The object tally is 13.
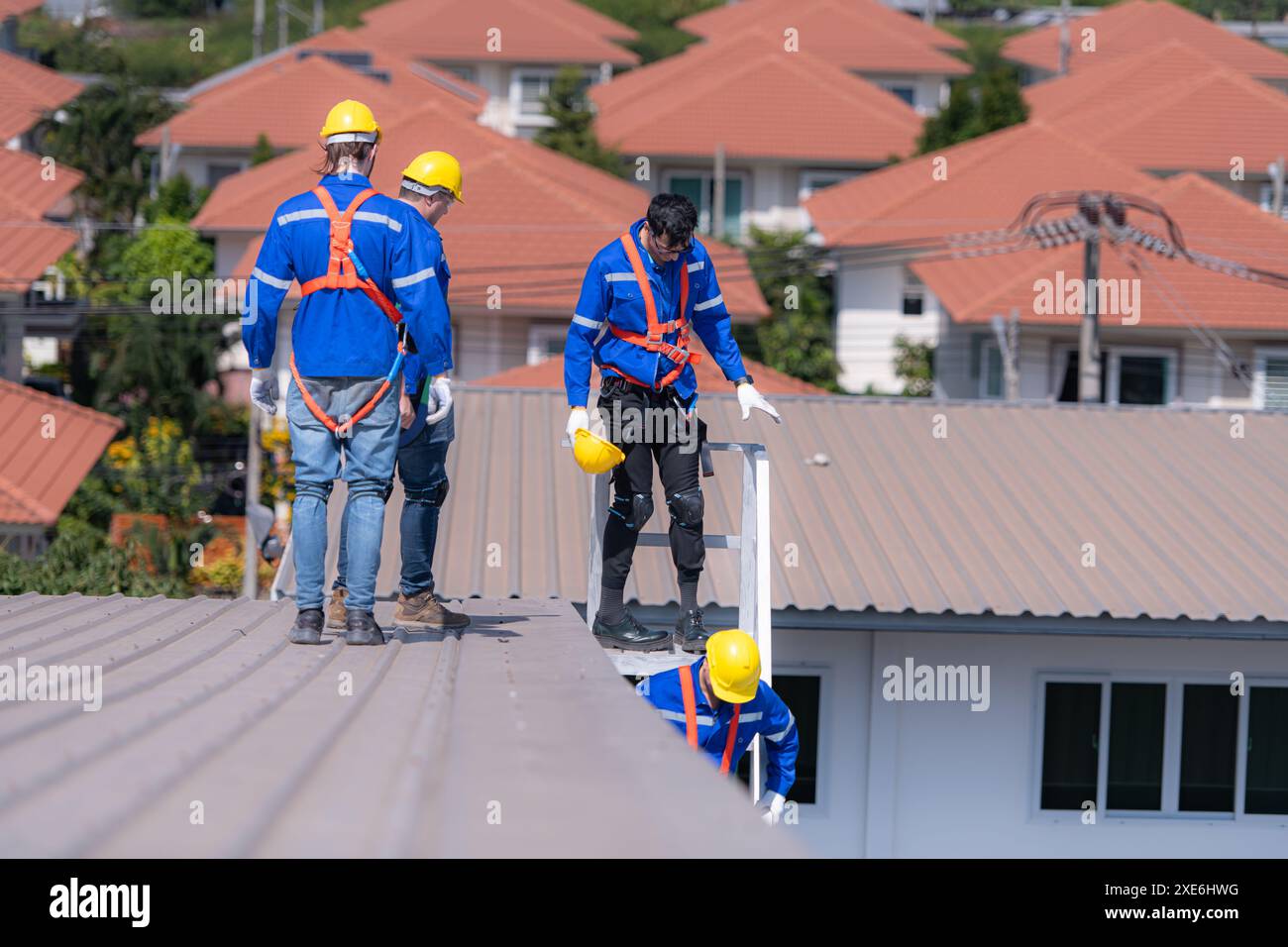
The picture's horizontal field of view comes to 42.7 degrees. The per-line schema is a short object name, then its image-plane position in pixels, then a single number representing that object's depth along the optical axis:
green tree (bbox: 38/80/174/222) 39.44
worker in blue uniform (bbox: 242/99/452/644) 6.26
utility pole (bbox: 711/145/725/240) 41.75
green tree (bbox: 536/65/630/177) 42.19
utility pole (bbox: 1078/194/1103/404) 21.81
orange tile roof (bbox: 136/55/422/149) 41.25
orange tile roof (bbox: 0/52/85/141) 37.09
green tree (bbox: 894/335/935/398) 35.53
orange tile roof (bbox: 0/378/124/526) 19.47
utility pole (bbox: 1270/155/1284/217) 37.44
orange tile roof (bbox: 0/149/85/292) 25.55
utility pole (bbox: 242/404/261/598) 21.06
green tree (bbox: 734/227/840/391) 35.69
